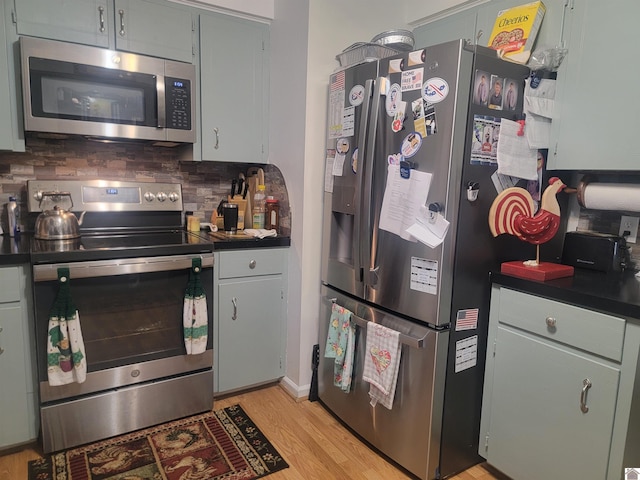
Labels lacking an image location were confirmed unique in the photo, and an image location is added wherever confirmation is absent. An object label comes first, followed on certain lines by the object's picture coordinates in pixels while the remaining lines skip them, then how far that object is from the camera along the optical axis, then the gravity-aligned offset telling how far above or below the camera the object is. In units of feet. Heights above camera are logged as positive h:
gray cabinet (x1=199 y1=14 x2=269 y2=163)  8.11 +1.66
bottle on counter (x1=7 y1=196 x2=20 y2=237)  7.15 -0.81
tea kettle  6.89 -0.89
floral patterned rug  6.15 -4.21
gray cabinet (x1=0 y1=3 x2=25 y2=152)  6.54 +1.00
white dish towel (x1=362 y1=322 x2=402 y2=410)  6.14 -2.60
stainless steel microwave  6.72 +1.28
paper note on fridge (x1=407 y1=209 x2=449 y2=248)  5.59 -0.59
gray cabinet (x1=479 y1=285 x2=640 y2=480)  4.78 -2.44
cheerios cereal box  6.16 +2.25
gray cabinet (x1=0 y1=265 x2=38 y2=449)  6.07 -2.75
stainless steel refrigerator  5.51 -0.72
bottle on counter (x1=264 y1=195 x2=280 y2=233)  8.63 -0.70
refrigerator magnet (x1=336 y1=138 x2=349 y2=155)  6.97 +0.54
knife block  8.84 -0.71
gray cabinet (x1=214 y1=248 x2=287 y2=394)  7.82 -2.61
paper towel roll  5.73 -0.09
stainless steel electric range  6.30 -2.23
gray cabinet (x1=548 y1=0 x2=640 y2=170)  5.34 +1.24
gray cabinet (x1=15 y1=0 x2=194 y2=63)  6.73 +2.39
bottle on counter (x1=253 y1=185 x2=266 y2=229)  8.79 -0.63
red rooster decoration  5.71 -0.39
